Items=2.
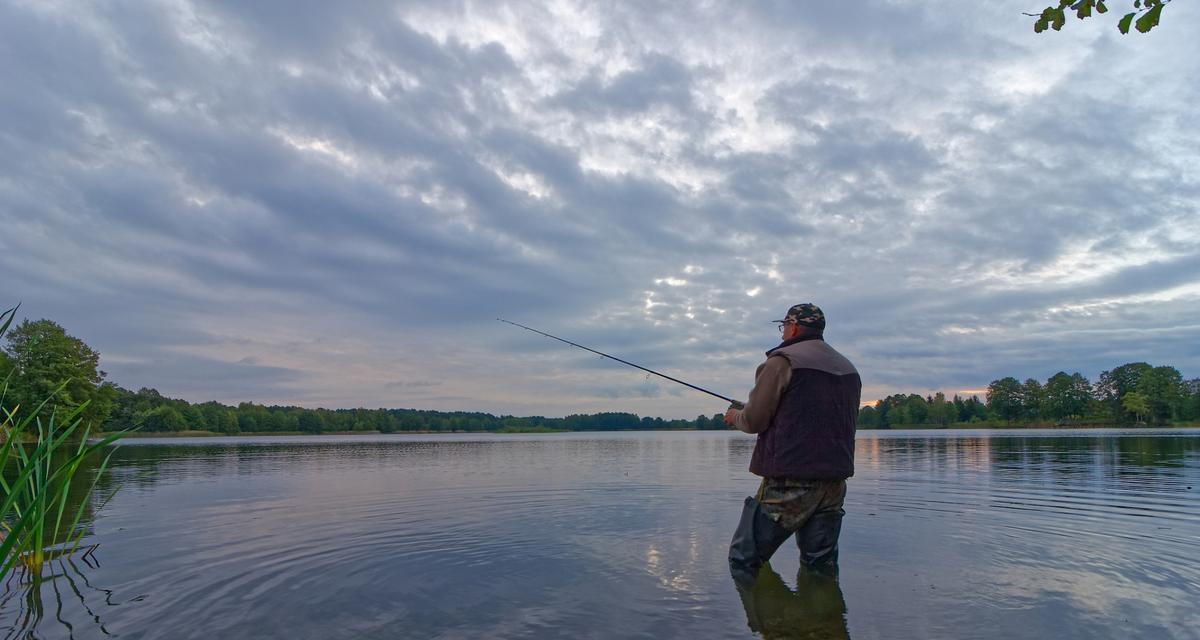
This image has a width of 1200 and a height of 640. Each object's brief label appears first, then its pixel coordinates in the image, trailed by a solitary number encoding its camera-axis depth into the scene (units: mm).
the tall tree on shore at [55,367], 50781
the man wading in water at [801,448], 6023
